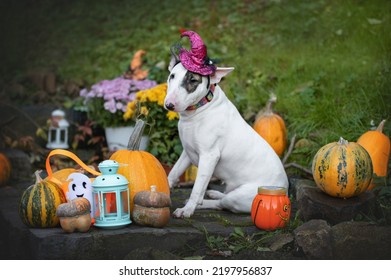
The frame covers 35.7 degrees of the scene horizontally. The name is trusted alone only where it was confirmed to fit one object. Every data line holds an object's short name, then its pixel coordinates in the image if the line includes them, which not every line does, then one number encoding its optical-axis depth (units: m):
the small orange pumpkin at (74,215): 3.43
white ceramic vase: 6.09
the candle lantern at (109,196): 3.54
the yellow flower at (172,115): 5.55
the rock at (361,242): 3.54
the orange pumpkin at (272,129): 5.39
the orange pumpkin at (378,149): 4.62
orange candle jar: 3.76
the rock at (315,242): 3.52
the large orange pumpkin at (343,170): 3.93
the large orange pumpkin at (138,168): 3.80
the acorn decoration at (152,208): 3.58
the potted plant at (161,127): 5.66
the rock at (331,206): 3.86
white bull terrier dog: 3.82
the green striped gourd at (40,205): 3.55
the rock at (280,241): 3.62
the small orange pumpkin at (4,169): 5.05
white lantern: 6.41
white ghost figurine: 3.64
